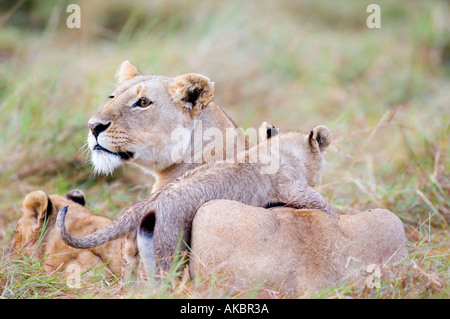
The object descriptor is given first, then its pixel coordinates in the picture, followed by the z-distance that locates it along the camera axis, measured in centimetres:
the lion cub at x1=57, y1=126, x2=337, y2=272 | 746
